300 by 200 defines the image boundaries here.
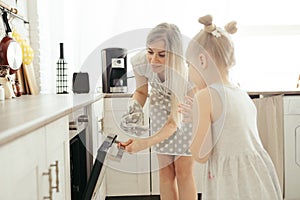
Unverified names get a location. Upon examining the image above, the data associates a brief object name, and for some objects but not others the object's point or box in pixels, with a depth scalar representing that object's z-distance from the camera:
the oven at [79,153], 1.65
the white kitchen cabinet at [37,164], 0.72
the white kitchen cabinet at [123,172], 2.91
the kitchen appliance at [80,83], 2.96
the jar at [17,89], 2.12
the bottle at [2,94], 1.79
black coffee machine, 3.07
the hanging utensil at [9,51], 1.92
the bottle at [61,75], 2.92
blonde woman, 2.17
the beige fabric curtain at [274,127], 2.80
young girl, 1.58
